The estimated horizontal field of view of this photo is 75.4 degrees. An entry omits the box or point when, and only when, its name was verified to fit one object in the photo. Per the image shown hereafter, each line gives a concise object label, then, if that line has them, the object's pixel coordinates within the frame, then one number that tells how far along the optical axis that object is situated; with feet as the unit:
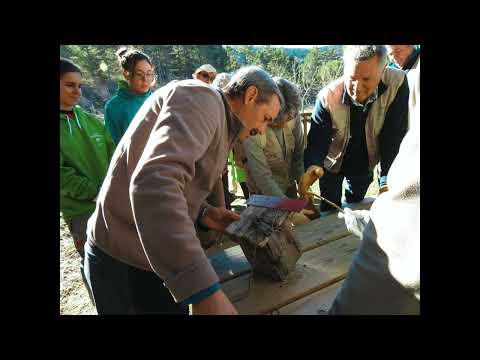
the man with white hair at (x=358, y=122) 6.86
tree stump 4.17
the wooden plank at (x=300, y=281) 3.95
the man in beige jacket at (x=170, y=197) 2.49
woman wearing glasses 8.13
